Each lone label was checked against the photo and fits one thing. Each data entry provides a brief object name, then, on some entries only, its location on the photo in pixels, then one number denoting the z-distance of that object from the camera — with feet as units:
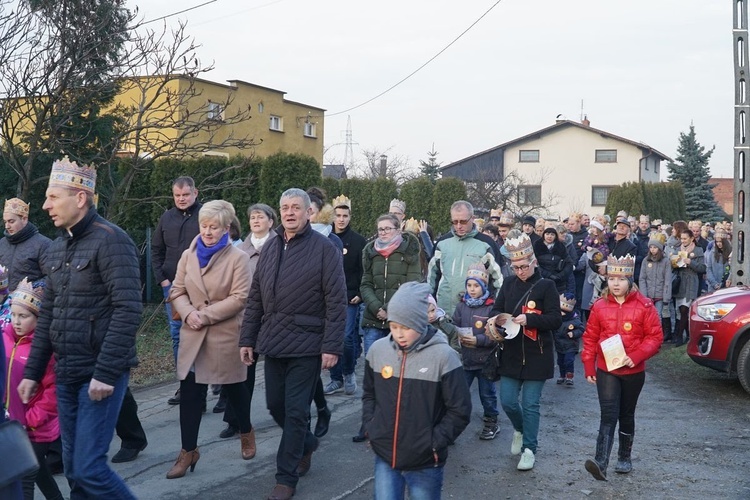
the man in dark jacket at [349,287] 30.30
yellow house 38.83
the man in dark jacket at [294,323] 19.52
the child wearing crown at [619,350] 21.88
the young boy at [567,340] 34.50
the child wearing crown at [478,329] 25.61
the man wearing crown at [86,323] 15.31
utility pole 42.34
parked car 34.04
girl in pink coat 16.98
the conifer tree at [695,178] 166.81
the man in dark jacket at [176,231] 27.73
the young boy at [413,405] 14.48
